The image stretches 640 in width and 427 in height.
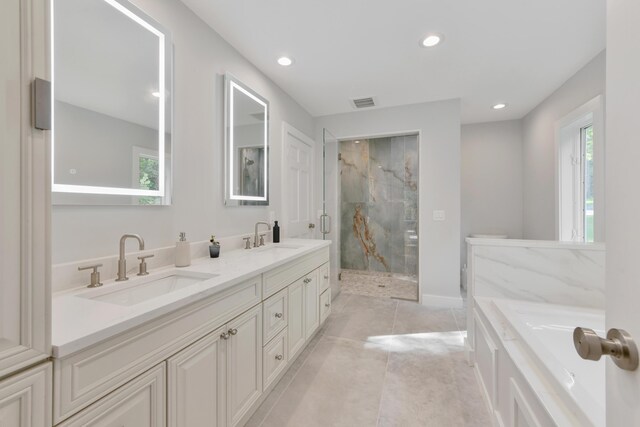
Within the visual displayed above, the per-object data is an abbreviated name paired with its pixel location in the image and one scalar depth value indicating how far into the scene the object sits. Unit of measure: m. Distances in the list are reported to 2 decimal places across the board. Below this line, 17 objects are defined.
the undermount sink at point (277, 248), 2.22
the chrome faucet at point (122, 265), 1.24
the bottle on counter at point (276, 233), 2.57
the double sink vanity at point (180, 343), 0.73
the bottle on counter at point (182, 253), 1.54
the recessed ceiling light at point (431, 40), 2.06
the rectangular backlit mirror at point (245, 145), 2.08
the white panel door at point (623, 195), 0.44
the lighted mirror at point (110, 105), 1.14
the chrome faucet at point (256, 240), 2.29
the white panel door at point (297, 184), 2.95
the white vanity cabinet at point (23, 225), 0.56
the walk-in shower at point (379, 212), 4.40
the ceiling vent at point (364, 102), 3.25
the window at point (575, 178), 2.77
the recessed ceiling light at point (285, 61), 2.35
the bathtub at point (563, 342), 0.89
